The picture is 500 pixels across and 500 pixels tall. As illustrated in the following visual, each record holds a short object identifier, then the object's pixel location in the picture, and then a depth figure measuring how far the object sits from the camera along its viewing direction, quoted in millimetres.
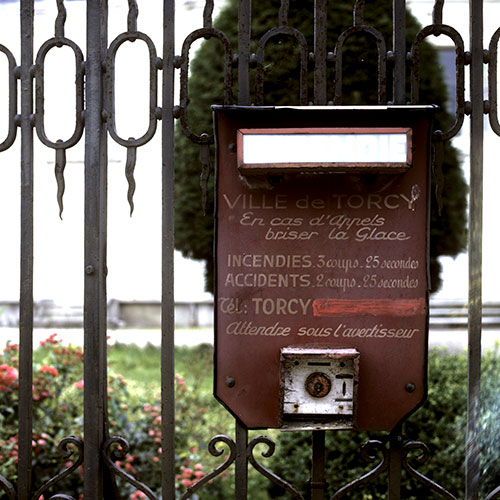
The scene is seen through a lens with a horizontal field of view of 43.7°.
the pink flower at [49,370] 3453
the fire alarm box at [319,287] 1844
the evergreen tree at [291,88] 3596
